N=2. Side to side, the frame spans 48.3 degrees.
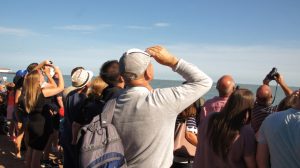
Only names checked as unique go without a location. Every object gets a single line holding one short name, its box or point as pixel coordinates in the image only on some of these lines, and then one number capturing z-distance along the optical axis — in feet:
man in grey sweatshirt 6.82
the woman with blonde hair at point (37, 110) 16.05
